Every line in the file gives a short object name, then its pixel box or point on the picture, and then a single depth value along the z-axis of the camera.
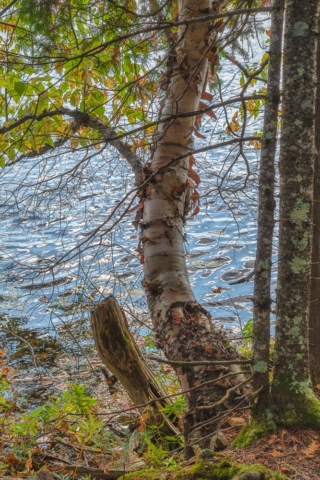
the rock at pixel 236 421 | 3.24
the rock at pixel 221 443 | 2.87
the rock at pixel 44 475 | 2.89
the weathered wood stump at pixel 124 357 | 3.60
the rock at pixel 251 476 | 2.13
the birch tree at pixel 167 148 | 3.50
